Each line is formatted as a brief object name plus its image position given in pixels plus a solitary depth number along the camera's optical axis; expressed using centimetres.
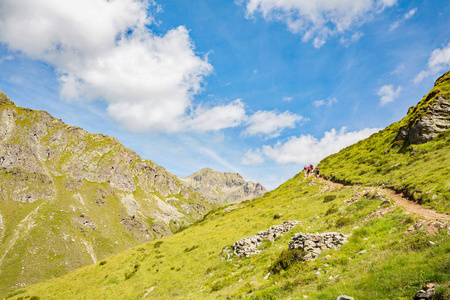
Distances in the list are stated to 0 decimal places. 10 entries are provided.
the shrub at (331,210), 2514
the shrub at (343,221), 1985
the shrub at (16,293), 4232
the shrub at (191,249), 3542
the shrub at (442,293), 656
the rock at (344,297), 839
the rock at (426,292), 696
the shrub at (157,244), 4582
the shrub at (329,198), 3081
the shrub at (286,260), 1599
